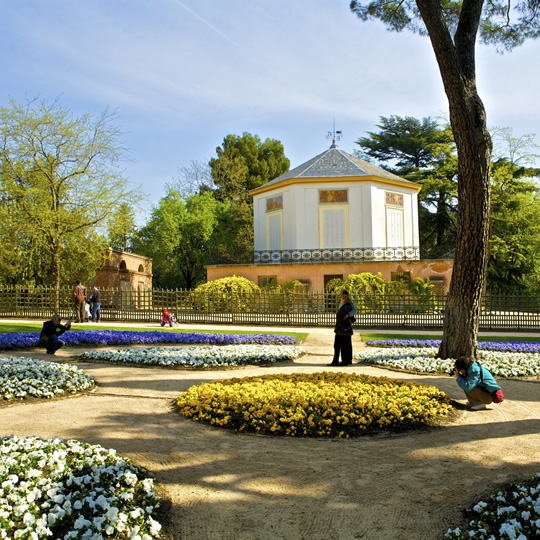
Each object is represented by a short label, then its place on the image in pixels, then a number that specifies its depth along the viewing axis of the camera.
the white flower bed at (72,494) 3.47
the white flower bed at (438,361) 10.17
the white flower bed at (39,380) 7.80
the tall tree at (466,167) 10.48
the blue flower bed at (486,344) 13.71
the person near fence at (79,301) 21.67
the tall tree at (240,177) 41.25
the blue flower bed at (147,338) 14.63
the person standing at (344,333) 11.35
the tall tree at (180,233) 38.09
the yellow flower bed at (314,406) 6.13
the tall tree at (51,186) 23.33
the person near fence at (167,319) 21.12
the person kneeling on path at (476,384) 7.00
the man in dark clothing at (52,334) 12.50
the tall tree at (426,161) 41.44
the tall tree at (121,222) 24.78
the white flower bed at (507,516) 3.44
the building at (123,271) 32.75
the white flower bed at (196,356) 11.15
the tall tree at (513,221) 37.41
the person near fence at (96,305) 22.89
